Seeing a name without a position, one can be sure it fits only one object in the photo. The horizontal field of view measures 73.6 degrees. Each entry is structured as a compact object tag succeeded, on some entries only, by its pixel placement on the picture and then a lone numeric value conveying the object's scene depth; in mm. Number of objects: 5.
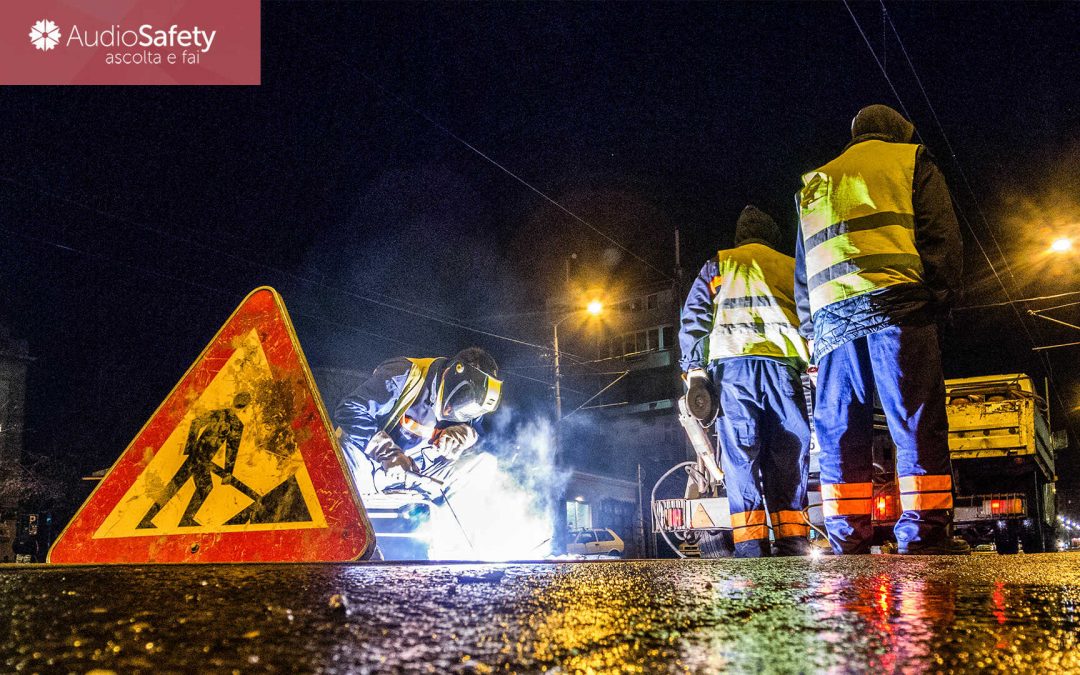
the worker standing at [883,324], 3400
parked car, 18984
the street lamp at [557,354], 22125
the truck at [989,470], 9023
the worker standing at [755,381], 4586
